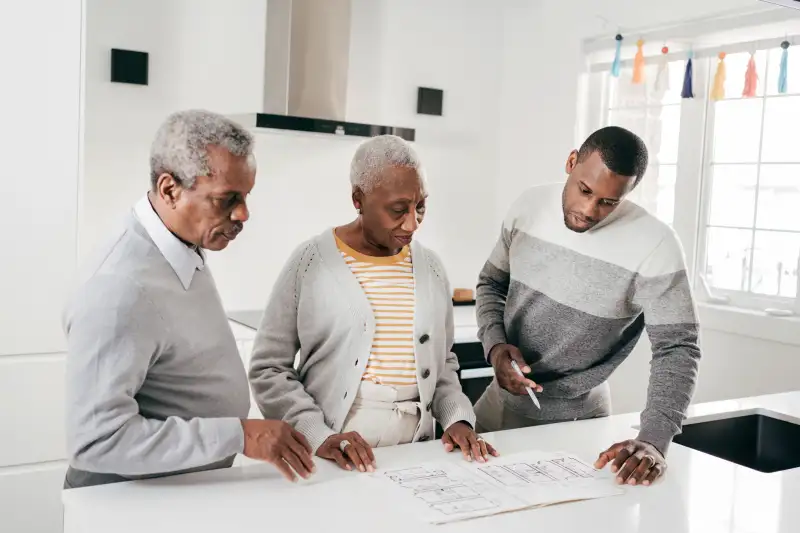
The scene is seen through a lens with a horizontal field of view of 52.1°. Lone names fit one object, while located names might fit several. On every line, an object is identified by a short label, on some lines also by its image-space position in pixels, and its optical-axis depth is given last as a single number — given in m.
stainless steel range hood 3.32
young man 1.77
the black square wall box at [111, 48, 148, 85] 3.17
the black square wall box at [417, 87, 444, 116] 4.03
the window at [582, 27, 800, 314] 3.22
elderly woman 1.72
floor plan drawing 1.40
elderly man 1.28
